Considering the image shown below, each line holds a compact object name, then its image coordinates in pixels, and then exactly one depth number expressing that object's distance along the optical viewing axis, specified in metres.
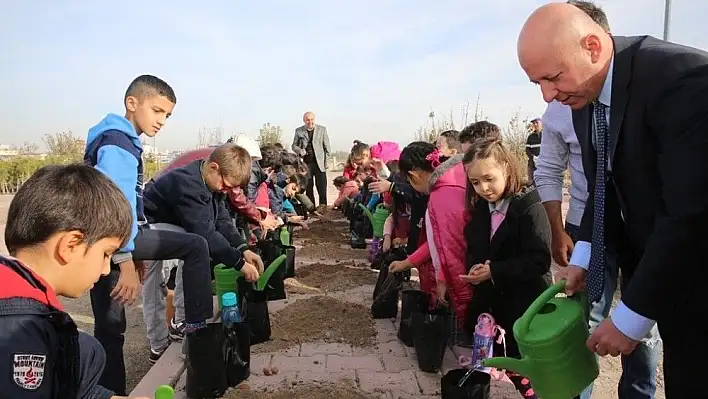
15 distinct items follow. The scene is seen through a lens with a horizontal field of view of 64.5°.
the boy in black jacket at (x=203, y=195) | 3.53
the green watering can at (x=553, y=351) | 1.85
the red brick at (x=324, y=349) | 3.47
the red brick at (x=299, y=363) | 3.22
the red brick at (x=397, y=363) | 3.22
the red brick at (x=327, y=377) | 3.02
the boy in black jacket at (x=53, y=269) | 1.27
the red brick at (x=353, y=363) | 3.22
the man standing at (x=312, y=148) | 11.10
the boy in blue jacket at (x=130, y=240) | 2.68
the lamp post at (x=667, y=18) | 7.43
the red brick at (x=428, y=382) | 2.91
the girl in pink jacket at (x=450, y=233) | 3.35
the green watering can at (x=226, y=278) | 4.09
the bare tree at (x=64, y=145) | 18.67
